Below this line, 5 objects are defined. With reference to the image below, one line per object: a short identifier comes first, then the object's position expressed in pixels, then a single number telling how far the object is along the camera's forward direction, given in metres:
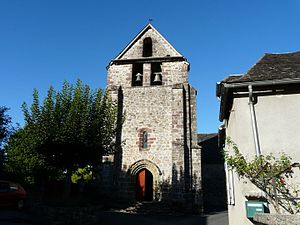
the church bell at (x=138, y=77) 18.33
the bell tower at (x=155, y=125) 15.71
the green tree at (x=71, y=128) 10.75
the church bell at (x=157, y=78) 17.95
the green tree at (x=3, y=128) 24.02
